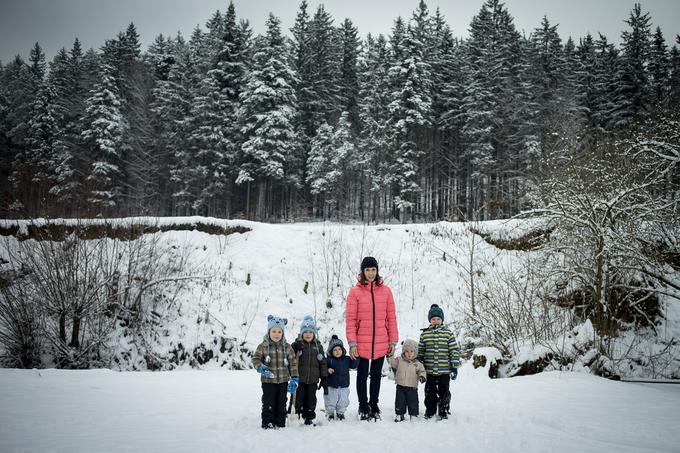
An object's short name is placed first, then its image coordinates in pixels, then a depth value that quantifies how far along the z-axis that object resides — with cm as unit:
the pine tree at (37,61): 3956
